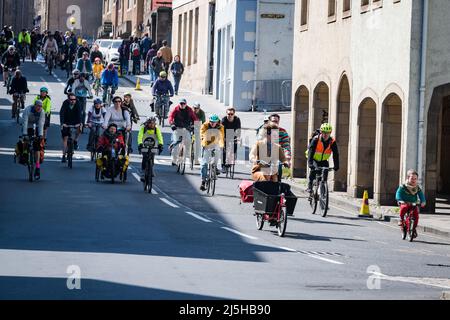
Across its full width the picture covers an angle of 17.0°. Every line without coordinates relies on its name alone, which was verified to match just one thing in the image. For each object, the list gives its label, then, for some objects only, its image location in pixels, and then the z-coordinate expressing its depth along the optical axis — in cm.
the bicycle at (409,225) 2559
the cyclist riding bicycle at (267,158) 2634
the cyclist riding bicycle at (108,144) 3294
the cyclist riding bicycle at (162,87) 4836
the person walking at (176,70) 6178
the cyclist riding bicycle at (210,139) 3203
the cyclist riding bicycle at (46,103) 3812
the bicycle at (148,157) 3122
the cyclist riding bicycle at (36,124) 3211
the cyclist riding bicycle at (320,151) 3023
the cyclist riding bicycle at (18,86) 4869
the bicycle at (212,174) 3206
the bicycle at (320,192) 2938
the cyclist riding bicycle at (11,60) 5616
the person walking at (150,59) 6369
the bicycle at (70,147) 3596
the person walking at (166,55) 6469
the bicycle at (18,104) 4919
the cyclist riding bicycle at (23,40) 7656
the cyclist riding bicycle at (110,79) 5256
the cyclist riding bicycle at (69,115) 3603
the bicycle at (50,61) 7212
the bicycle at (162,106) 4969
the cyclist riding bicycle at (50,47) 7088
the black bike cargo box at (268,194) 2459
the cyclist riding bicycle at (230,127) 3588
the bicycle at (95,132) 3728
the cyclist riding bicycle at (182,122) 3688
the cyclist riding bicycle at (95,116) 3722
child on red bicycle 2577
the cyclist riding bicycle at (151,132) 3212
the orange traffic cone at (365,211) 3039
